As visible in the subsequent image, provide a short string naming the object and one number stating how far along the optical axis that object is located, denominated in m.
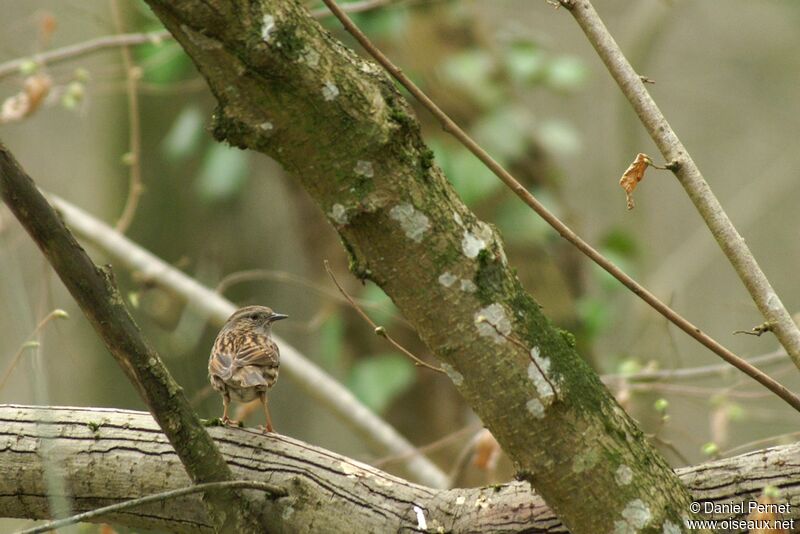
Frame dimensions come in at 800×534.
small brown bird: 7.13
